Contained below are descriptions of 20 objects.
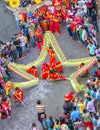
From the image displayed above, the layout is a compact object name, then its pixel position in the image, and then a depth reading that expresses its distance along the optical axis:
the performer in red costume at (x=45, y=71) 26.83
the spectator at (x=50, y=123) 21.67
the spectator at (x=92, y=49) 27.31
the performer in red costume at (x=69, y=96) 22.99
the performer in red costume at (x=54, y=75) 26.42
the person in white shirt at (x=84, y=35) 28.64
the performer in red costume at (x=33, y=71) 27.22
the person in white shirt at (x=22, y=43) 30.36
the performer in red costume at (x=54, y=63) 27.00
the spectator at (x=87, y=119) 20.75
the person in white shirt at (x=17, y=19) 33.98
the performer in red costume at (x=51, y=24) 31.75
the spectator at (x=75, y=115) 21.00
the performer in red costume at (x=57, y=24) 31.55
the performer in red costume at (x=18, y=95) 25.15
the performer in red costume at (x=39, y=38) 30.60
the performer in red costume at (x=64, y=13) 32.38
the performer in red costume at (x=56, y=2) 33.02
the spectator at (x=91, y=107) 21.34
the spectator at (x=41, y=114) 22.28
